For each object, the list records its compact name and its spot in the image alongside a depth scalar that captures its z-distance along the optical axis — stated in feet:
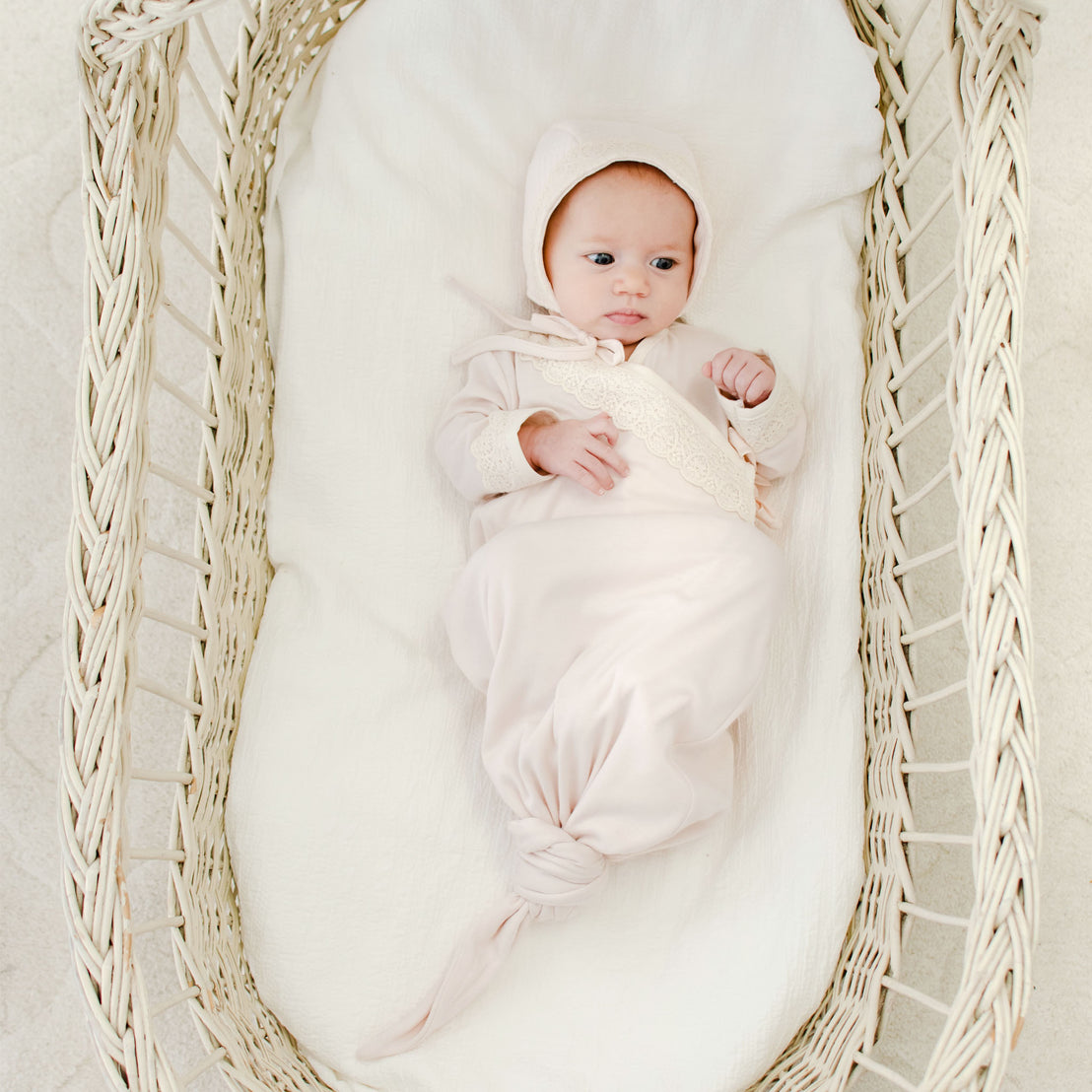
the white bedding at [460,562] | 3.16
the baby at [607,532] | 3.03
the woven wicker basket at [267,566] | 2.54
